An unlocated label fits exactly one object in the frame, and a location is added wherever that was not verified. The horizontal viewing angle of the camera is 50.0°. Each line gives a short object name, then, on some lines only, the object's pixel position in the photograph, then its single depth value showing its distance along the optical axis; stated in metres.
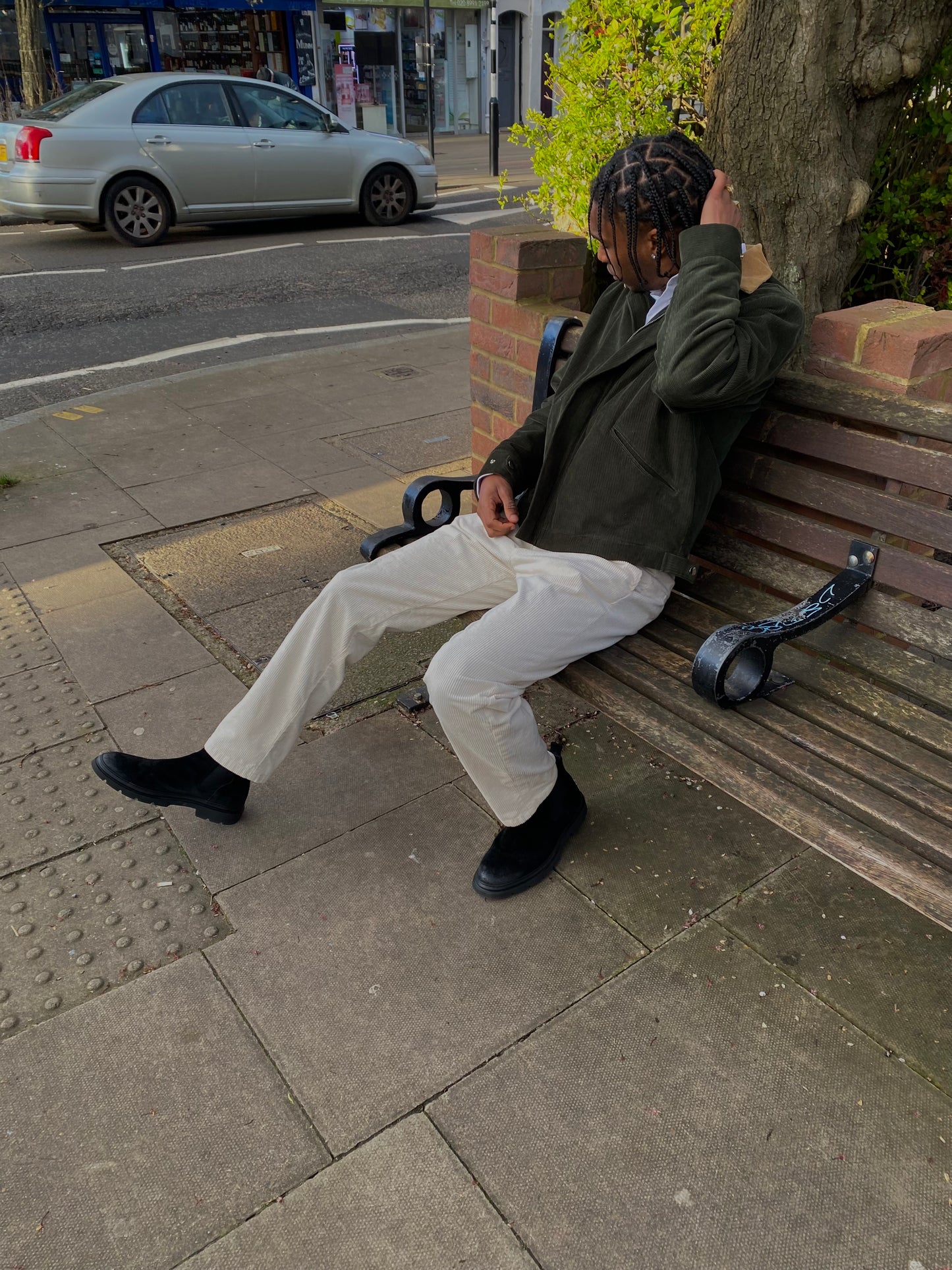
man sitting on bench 2.21
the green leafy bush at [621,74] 3.57
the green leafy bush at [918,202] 3.47
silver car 10.77
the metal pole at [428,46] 20.04
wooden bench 1.92
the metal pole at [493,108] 17.98
